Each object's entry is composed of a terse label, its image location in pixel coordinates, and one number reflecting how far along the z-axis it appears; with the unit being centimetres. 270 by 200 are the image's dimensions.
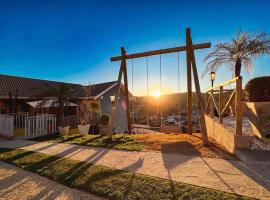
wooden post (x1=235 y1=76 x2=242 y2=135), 411
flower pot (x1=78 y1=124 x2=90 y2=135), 964
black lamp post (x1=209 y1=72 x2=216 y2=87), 1034
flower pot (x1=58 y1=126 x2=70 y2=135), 945
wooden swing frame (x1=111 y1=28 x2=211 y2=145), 578
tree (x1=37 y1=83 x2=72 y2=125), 1038
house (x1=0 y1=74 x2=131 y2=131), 1293
